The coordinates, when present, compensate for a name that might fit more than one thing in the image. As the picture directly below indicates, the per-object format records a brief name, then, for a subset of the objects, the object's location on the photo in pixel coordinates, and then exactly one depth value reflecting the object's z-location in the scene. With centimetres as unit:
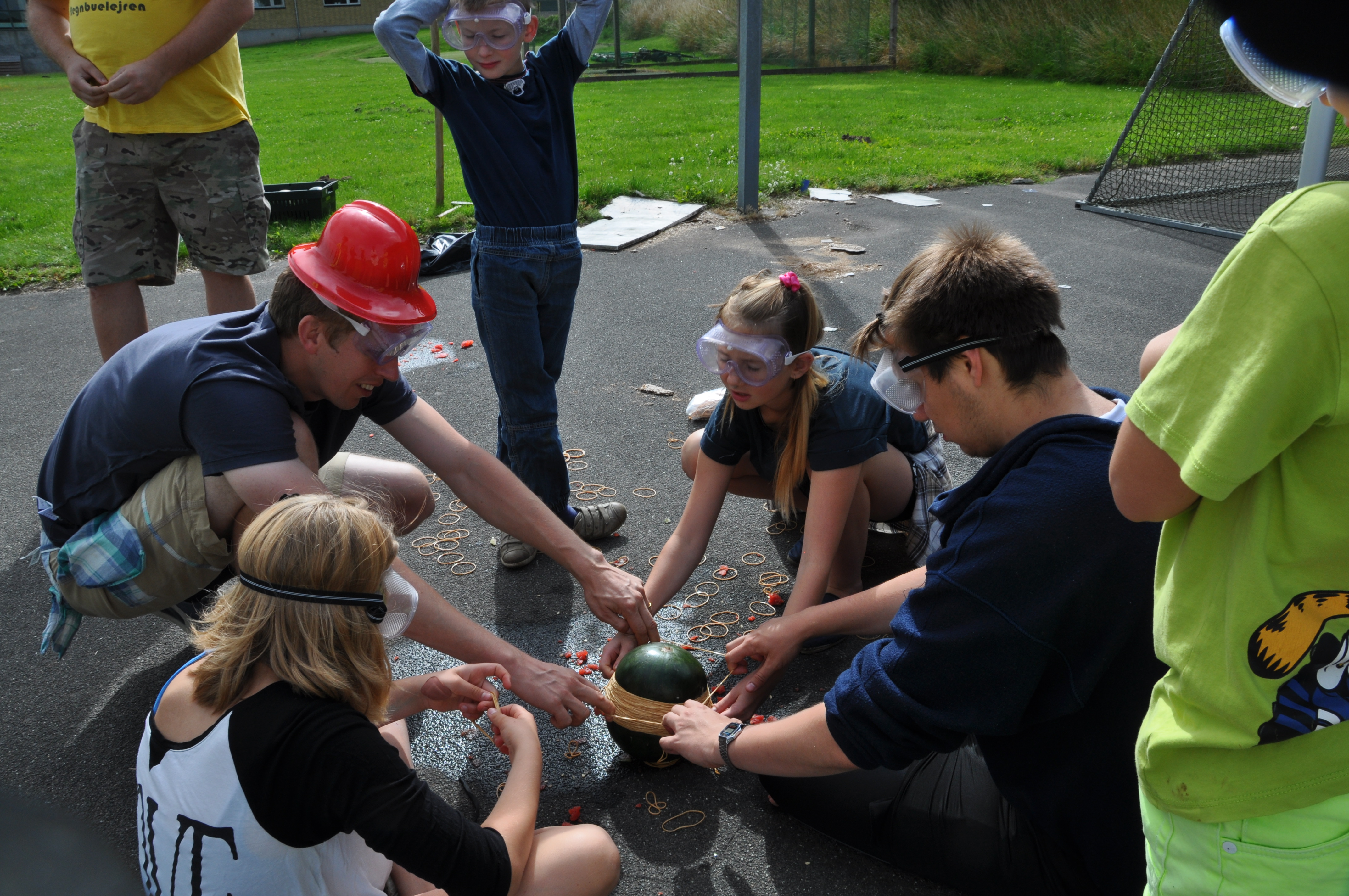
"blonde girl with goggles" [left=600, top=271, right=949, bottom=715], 324
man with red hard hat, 276
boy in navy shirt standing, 401
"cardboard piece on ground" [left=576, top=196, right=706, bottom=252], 924
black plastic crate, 933
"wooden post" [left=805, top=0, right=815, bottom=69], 2511
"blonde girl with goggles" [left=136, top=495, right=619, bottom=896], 186
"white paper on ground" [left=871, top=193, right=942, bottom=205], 1070
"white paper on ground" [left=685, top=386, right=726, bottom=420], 534
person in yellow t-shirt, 459
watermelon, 289
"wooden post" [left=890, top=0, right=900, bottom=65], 2594
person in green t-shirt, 123
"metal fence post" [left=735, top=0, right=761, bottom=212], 948
